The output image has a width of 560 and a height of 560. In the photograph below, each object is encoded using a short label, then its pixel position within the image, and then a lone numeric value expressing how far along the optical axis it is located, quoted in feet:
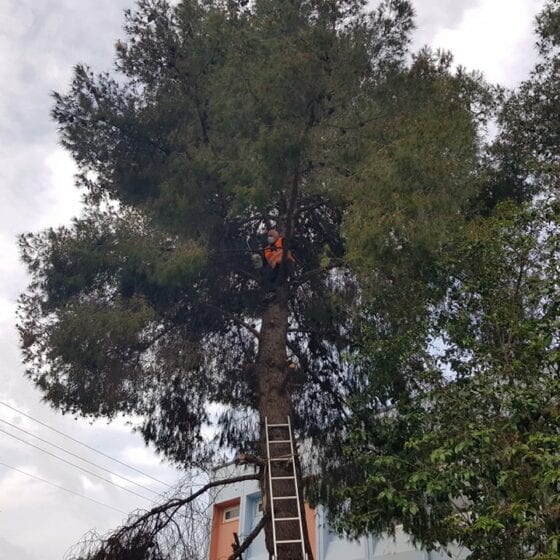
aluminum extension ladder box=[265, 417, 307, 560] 24.14
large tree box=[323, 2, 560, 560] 19.16
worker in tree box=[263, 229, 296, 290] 31.01
